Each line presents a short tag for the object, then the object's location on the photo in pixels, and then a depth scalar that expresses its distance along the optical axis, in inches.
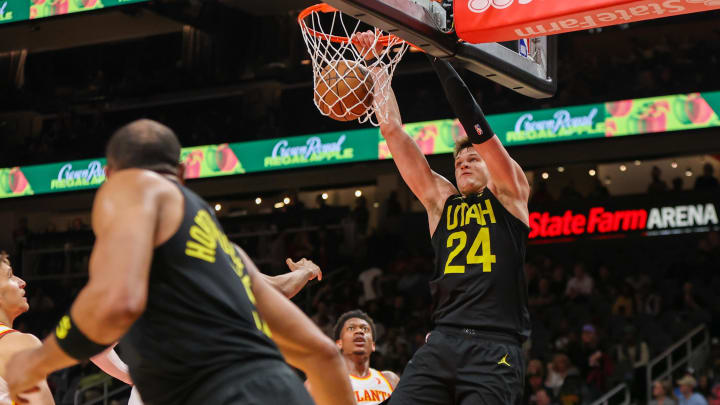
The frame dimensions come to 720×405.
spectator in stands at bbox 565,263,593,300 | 632.4
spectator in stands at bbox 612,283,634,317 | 600.7
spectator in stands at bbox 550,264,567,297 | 645.9
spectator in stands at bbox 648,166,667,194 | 725.9
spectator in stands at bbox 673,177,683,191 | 725.9
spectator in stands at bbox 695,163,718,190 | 713.0
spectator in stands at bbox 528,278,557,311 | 634.2
